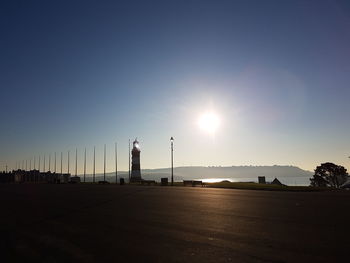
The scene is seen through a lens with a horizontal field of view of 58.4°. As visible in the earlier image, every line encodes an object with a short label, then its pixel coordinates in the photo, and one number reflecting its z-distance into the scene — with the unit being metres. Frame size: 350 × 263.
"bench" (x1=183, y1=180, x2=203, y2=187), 44.66
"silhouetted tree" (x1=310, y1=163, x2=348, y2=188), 77.62
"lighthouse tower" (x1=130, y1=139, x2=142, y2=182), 88.33
